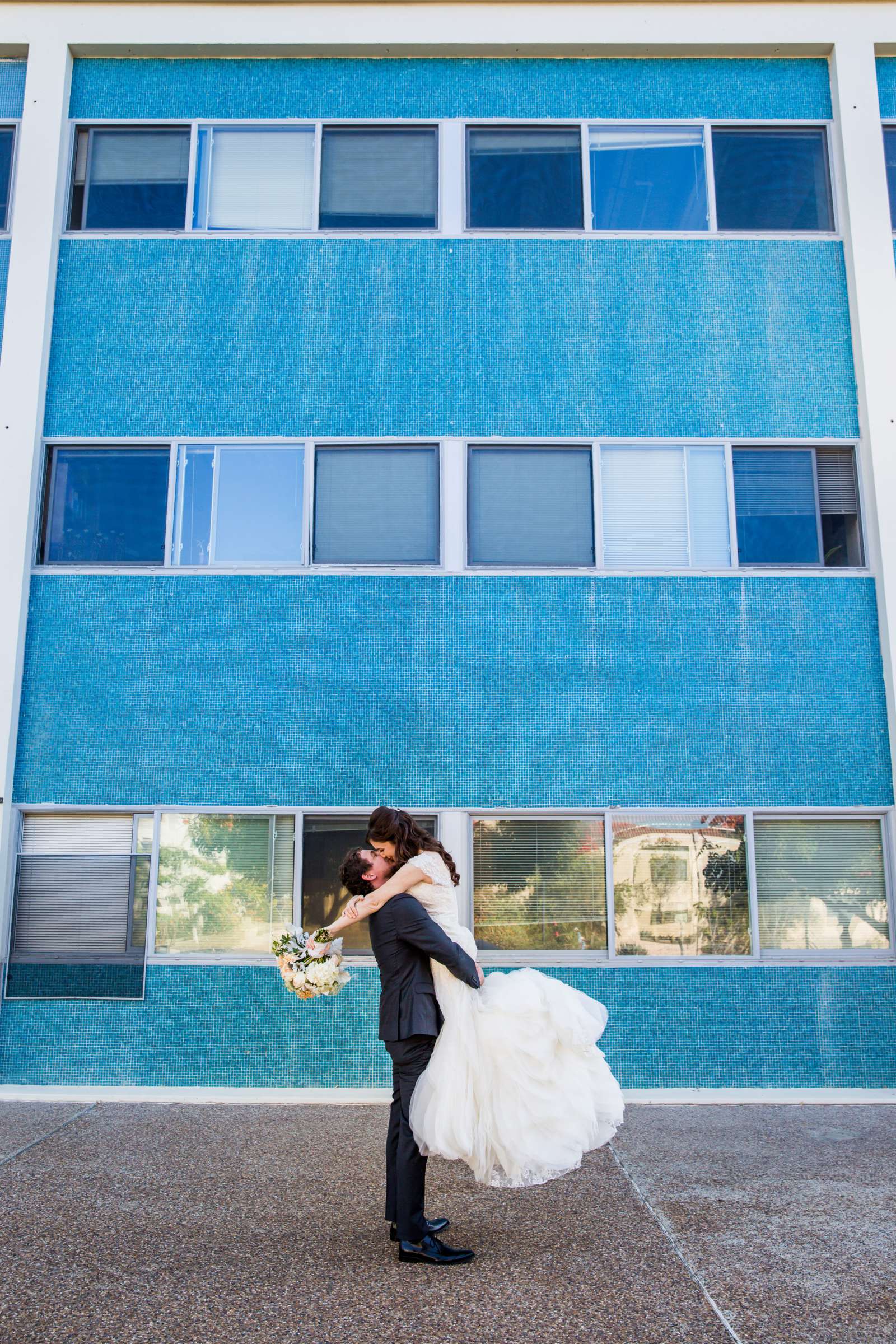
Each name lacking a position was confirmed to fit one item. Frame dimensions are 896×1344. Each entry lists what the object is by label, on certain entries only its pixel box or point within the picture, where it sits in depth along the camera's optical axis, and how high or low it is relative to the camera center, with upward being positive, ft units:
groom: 14.30 -1.82
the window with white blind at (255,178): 29.14 +19.31
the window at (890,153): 29.73 +20.32
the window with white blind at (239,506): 27.45 +9.74
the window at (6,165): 29.27 +19.76
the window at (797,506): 27.55 +9.76
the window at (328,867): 25.62 +0.31
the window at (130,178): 29.17 +19.33
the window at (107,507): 27.50 +9.73
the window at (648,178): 29.17 +19.29
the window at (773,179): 29.19 +19.33
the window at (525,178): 29.09 +19.27
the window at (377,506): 27.32 +9.68
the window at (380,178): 29.09 +19.27
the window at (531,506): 27.35 +9.67
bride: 14.48 -2.63
